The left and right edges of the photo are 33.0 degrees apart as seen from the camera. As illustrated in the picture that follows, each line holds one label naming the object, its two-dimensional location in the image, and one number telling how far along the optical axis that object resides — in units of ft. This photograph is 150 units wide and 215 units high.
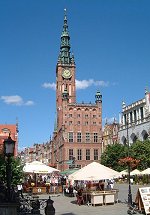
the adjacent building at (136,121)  151.86
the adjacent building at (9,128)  187.60
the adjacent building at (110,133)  201.74
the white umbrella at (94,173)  48.03
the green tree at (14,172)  61.22
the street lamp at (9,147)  30.41
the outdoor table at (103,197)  48.73
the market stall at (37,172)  69.80
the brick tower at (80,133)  181.42
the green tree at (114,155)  143.83
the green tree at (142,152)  125.30
